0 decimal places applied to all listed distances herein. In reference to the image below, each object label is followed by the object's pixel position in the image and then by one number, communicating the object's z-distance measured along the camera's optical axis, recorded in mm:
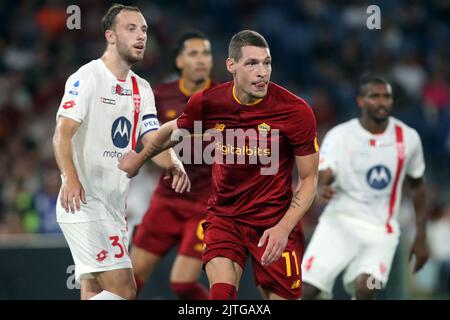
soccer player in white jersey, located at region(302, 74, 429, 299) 17453
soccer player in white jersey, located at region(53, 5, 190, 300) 14078
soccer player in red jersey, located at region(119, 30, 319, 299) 13469
